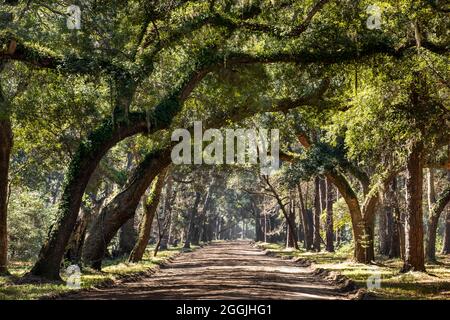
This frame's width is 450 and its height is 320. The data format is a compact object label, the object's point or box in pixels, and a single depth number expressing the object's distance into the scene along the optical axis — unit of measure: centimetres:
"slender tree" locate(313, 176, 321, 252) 4312
